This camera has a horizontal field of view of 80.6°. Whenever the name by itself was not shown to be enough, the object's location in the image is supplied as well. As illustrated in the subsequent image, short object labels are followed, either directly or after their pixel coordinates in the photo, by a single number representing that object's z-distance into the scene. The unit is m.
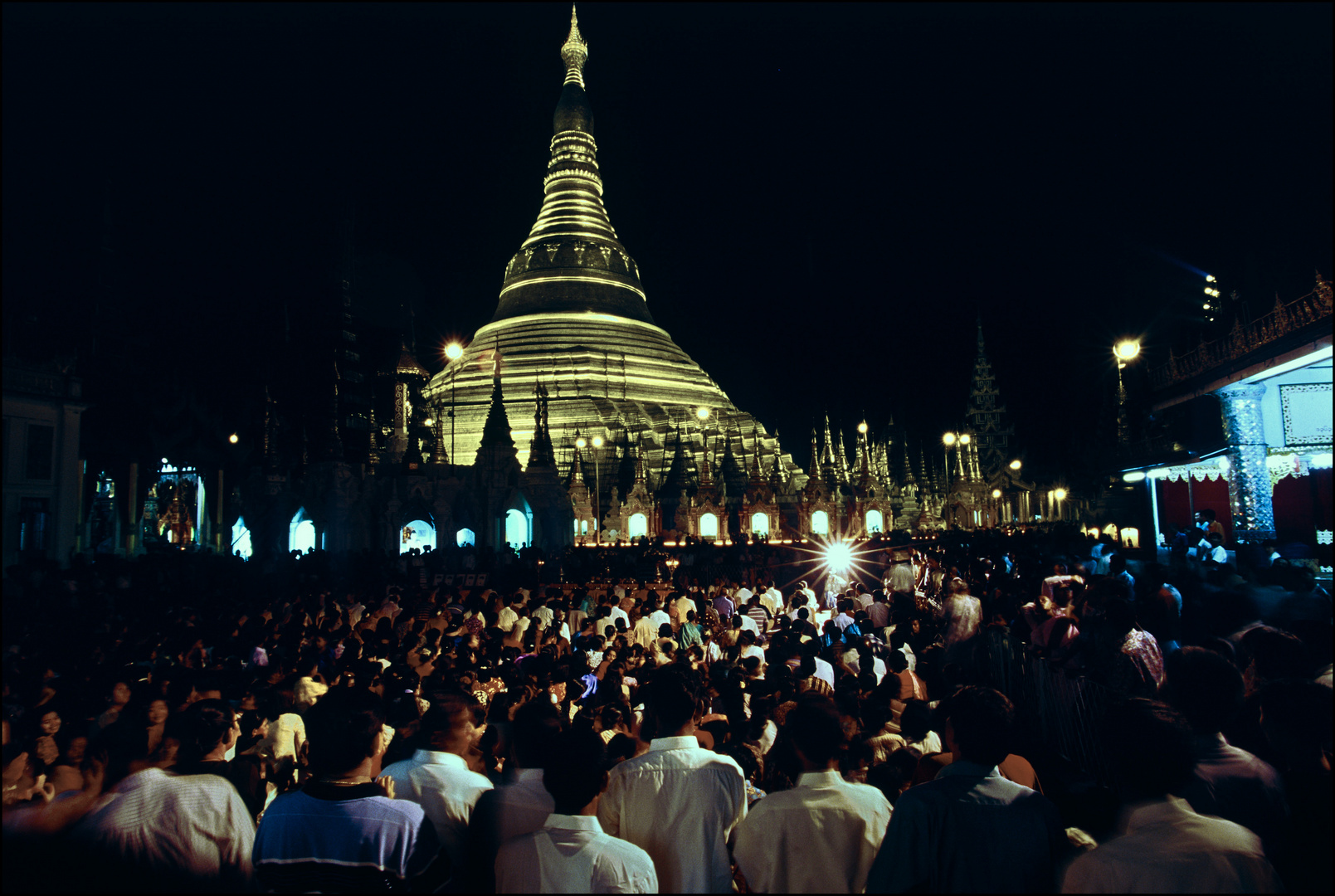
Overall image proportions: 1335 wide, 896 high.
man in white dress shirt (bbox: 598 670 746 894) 3.86
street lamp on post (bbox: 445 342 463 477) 37.88
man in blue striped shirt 3.30
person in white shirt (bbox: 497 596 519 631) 12.69
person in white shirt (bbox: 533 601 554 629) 13.28
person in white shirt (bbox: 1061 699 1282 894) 2.61
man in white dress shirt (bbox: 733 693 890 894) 3.43
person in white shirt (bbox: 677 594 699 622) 13.01
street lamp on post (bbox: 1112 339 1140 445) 27.94
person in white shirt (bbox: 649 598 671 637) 11.35
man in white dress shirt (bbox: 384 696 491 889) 4.18
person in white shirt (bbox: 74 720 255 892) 3.27
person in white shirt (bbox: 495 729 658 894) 3.10
